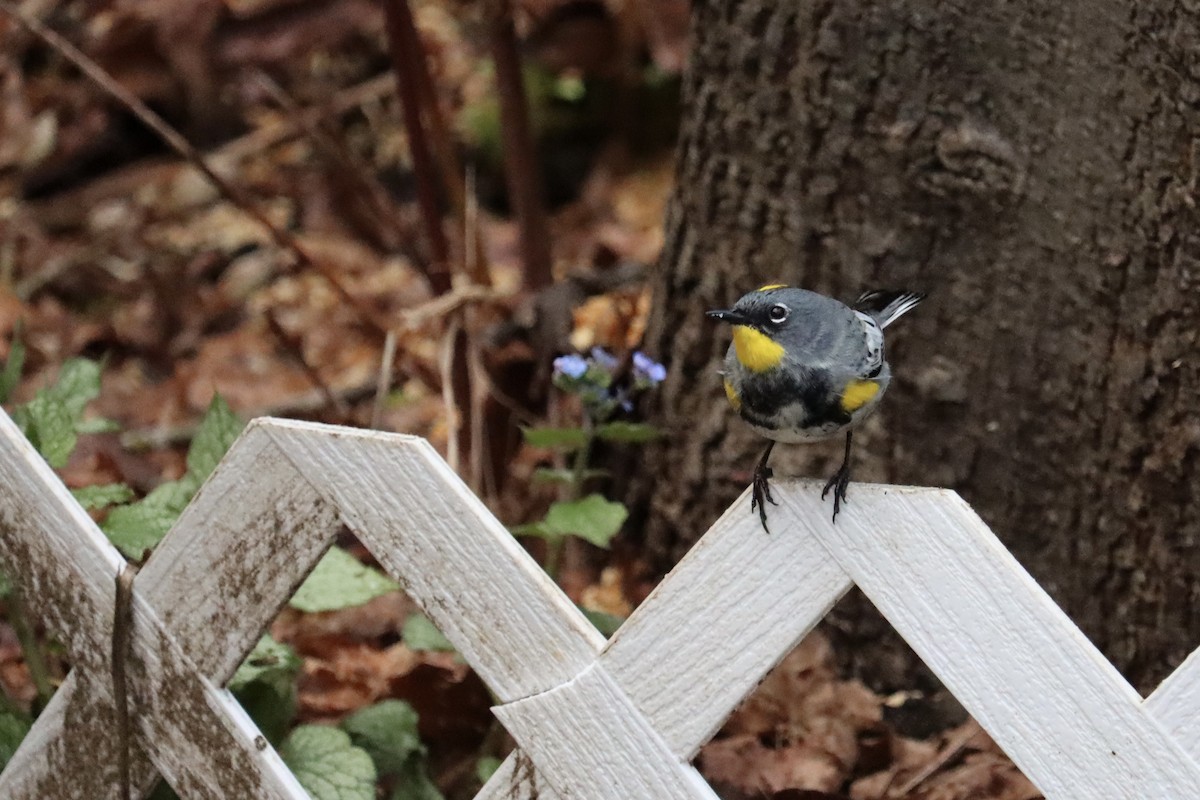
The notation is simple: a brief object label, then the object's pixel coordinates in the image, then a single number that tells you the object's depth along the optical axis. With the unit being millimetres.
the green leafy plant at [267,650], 4062
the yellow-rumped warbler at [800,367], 3521
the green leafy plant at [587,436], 4355
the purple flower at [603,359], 4824
